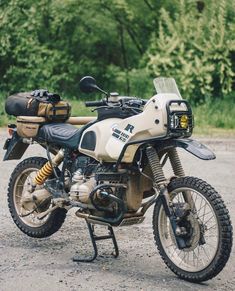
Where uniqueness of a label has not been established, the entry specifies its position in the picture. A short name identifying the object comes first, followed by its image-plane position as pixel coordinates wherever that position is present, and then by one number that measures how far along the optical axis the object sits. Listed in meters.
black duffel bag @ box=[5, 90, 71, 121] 7.13
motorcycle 6.02
